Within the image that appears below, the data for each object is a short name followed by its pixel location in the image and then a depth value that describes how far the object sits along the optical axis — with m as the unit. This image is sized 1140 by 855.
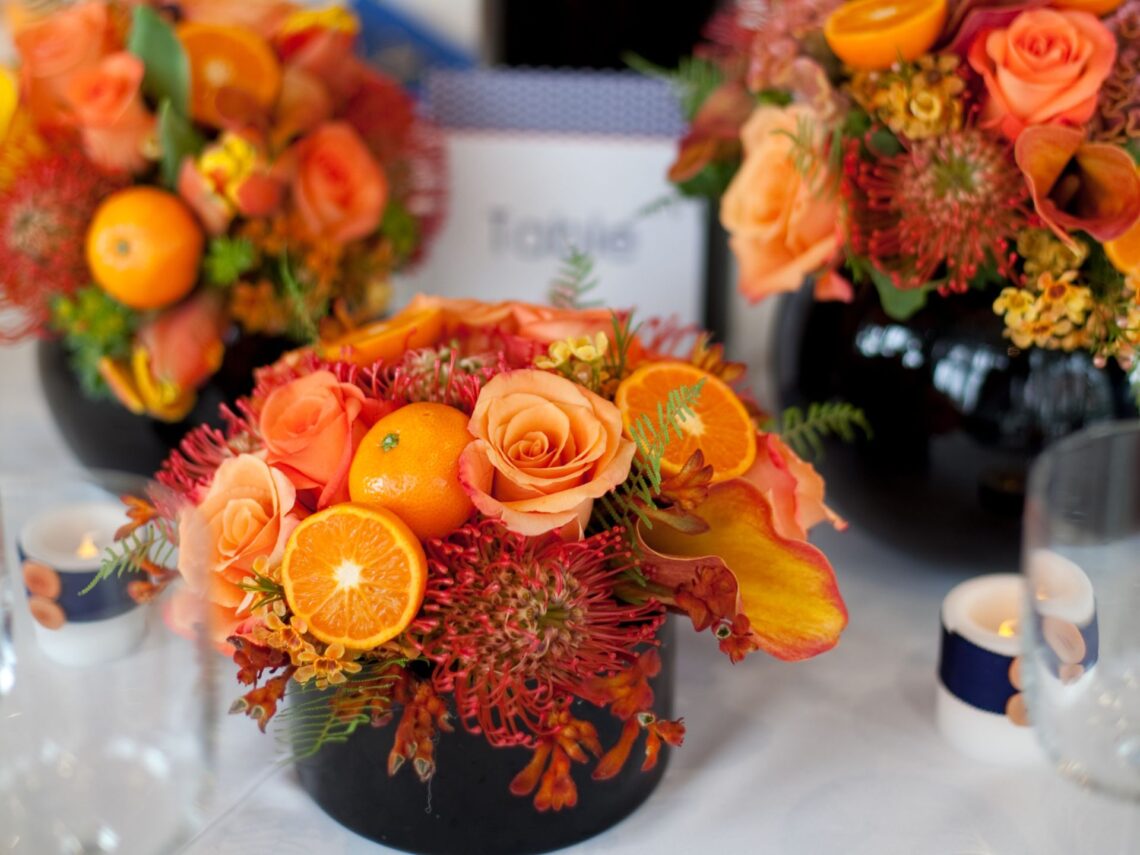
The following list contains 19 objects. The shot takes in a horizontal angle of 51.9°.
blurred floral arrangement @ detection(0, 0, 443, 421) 0.66
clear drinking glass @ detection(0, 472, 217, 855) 0.42
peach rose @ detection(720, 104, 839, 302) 0.59
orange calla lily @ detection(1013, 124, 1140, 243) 0.52
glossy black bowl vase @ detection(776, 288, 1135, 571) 0.59
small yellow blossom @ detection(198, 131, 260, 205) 0.66
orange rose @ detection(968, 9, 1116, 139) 0.53
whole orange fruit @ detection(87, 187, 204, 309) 0.65
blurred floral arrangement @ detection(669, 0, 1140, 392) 0.53
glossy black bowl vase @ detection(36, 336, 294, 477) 0.71
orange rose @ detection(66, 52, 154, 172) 0.65
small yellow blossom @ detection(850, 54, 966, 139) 0.55
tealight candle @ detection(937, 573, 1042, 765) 0.52
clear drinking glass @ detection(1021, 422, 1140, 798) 0.46
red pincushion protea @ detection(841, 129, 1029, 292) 0.55
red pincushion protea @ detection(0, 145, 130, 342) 0.66
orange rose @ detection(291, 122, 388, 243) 0.71
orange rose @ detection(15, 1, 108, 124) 0.68
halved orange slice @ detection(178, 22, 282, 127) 0.69
